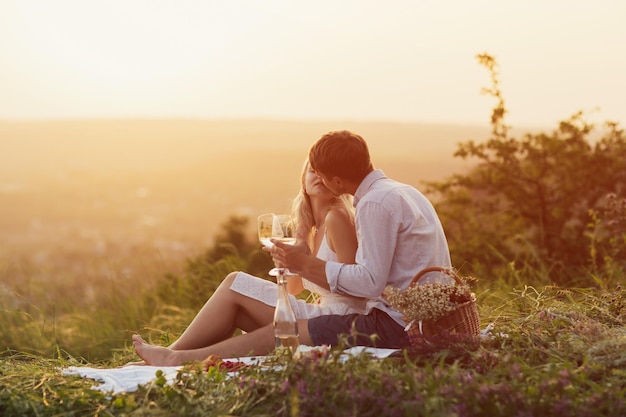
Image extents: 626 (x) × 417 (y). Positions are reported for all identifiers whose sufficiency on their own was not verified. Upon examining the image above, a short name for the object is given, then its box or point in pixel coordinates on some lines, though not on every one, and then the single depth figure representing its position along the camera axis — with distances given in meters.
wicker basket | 3.83
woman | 4.27
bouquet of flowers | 3.77
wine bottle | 3.73
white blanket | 3.57
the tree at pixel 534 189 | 8.30
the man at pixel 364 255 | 3.95
